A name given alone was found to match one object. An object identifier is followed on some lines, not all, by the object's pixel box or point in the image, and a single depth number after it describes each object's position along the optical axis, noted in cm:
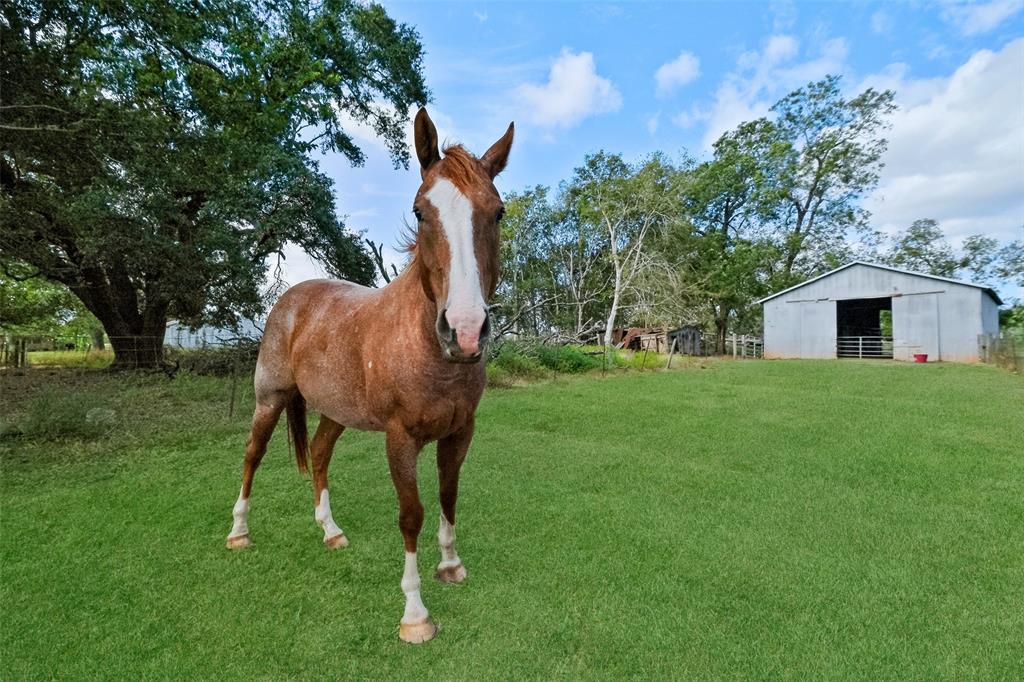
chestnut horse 174
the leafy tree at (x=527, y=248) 2708
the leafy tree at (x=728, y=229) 2628
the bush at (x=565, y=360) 1336
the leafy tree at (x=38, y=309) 1605
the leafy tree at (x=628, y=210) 2180
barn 1748
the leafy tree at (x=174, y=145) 457
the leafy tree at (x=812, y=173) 2706
